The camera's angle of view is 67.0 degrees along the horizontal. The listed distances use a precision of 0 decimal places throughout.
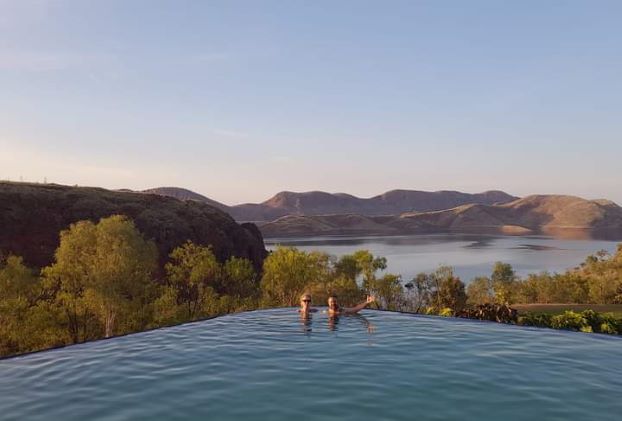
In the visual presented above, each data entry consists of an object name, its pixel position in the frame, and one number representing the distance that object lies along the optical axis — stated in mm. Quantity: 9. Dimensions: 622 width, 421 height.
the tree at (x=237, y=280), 52416
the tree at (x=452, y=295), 61875
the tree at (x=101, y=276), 37031
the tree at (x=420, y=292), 80875
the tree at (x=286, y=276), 51031
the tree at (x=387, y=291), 73625
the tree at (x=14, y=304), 34375
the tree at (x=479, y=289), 101900
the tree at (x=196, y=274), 46312
